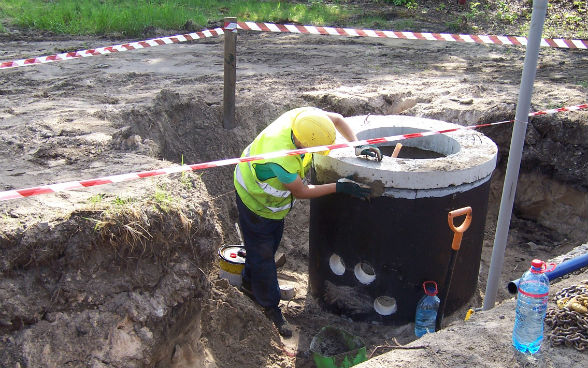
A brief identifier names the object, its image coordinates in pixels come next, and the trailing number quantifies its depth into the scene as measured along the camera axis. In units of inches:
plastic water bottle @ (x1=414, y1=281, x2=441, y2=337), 175.1
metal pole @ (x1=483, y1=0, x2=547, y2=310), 123.0
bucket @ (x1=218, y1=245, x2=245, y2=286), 193.8
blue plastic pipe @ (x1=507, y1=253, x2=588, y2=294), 130.4
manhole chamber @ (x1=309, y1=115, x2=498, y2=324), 169.8
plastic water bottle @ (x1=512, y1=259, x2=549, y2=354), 114.8
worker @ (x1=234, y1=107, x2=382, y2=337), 157.5
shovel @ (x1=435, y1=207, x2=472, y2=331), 149.9
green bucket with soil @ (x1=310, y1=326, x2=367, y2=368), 158.5
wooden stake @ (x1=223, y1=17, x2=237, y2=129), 231.5
